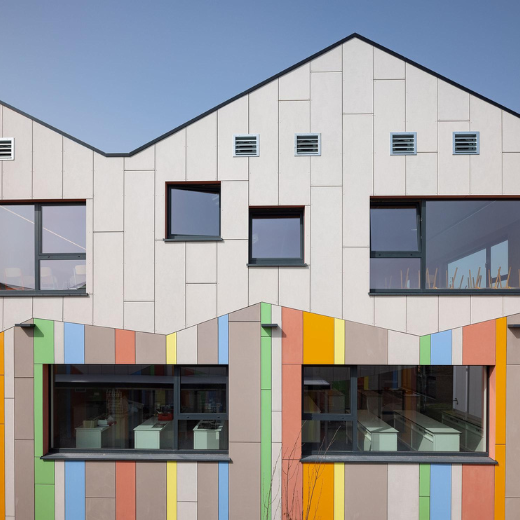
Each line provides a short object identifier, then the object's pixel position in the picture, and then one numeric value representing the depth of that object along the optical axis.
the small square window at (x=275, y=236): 5.84
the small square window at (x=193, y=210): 5.90
